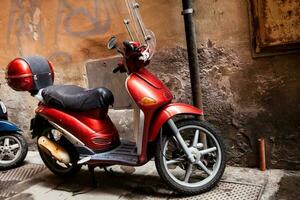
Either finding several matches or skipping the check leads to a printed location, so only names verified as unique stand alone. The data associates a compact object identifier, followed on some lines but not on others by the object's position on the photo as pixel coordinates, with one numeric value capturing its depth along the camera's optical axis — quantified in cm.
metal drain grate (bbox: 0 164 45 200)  372
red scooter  308
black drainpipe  338
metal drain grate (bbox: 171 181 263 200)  297
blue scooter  433
